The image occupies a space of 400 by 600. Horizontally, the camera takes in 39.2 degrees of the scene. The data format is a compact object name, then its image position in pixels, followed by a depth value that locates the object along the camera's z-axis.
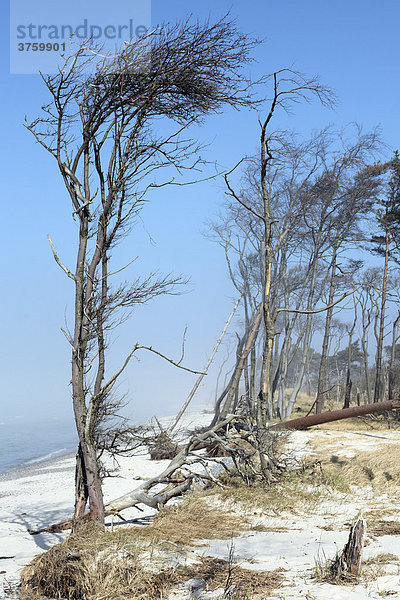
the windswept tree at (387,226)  22.09
